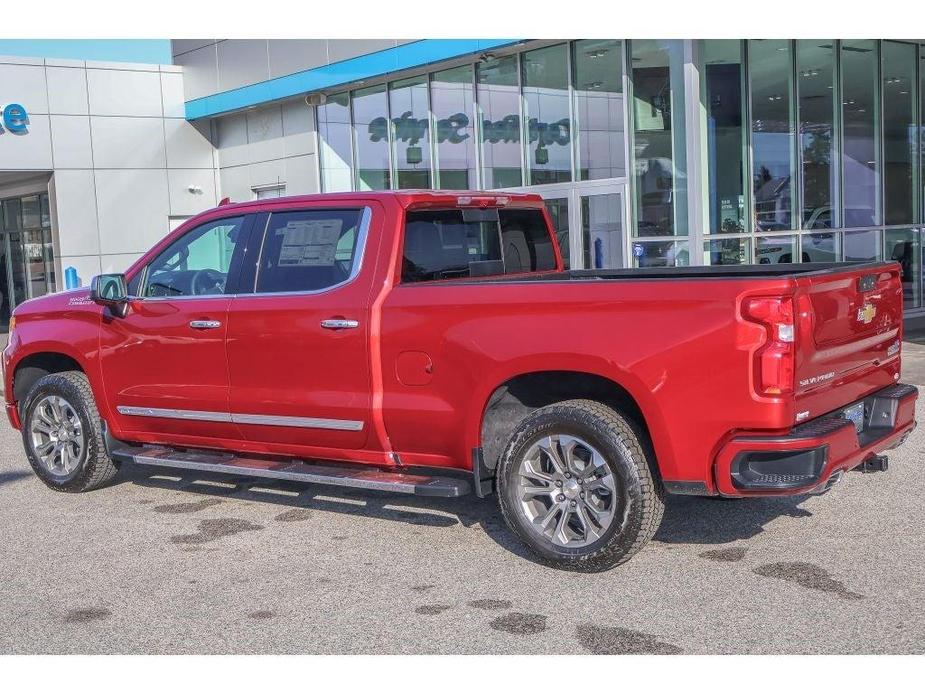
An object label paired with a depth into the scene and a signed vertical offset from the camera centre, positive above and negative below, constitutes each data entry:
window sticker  6.28 +0.11
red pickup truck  4.92 -0.59
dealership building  15.02 +1.94
